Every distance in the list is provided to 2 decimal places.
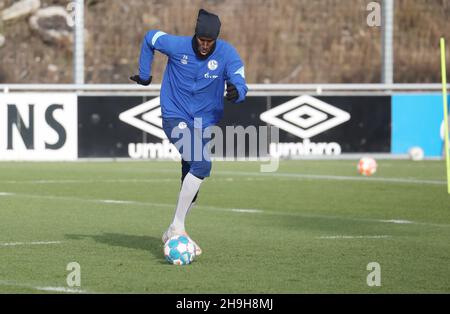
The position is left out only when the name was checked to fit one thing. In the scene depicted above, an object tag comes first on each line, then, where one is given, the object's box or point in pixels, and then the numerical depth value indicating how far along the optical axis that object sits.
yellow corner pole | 16.81
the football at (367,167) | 21.45
